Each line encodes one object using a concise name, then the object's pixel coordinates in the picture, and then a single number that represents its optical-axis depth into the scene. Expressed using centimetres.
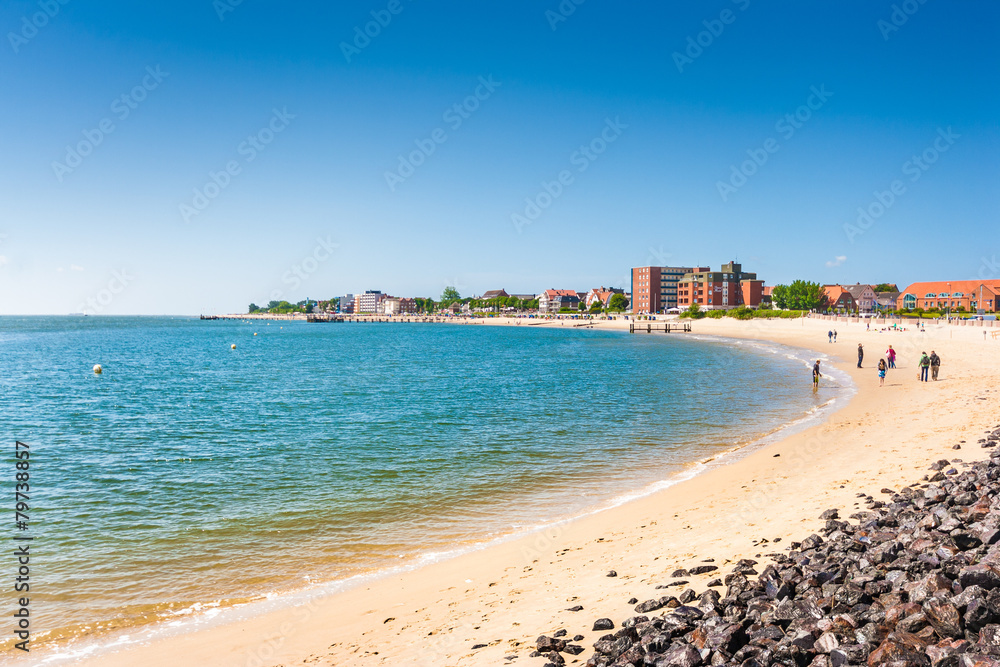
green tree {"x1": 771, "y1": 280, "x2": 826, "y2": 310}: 16988
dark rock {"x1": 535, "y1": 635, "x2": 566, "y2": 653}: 685
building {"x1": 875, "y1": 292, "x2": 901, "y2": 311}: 19256
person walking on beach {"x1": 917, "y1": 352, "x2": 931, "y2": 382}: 3475
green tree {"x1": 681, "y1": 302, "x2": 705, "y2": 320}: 17315
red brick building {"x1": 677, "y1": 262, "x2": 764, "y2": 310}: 19738
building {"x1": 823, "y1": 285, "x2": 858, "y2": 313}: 18838
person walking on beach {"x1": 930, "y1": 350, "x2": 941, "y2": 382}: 3488
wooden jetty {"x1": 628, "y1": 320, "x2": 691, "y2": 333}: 13804
